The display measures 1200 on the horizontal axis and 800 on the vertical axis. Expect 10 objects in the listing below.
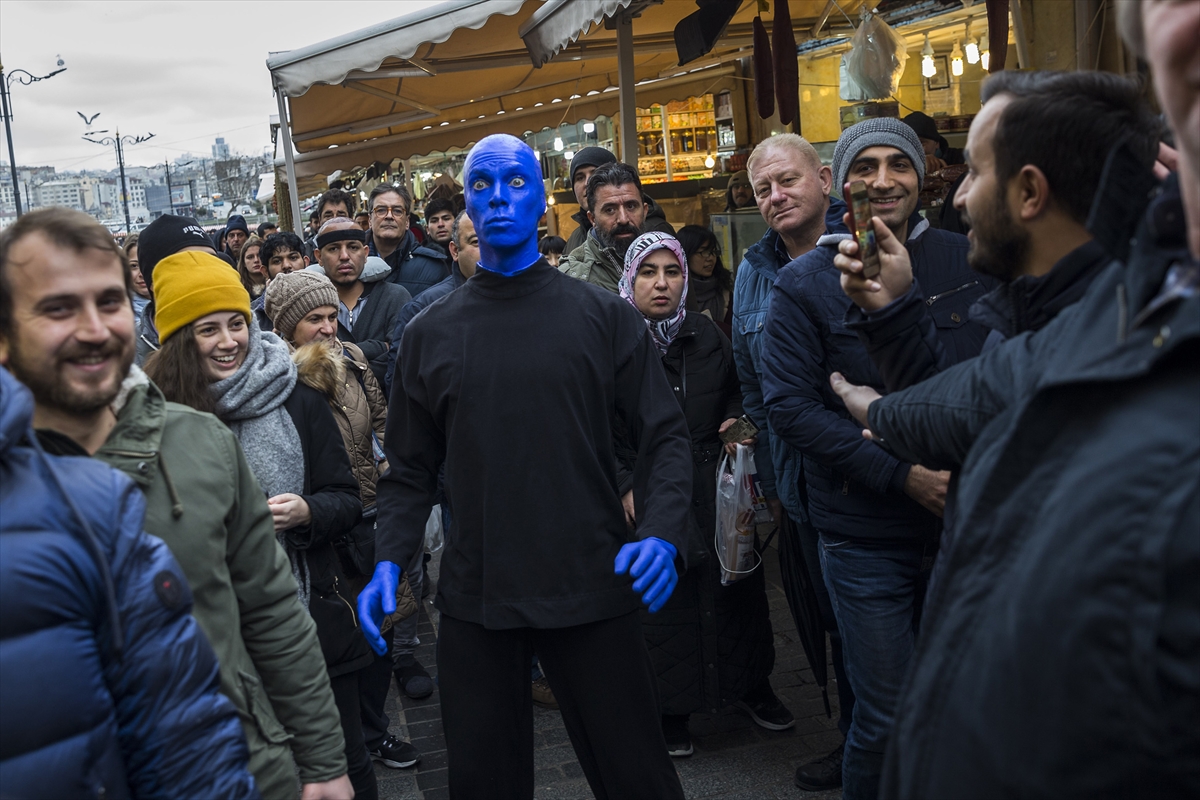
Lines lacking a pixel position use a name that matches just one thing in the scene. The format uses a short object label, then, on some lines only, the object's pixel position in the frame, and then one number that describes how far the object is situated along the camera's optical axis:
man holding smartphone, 3.40
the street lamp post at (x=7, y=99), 22.02
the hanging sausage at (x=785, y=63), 6.81
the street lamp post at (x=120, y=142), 32.69
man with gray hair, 4.11
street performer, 3.00
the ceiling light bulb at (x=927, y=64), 10.52
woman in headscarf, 4.43
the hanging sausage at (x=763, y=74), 7.24
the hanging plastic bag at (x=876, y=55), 6.64
